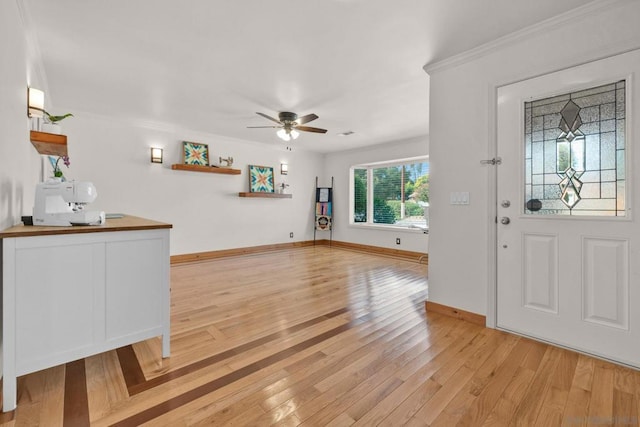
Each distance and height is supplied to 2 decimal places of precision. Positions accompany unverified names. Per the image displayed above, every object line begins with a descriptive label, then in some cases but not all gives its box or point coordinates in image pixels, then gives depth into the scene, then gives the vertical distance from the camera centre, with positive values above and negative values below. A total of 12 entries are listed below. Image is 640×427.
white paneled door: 1.88 +0.05
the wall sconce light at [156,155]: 4.95 +1.02
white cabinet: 1.45 -0.46
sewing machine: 1.70 +0.07
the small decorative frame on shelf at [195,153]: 5.30 +1.14
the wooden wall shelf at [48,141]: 2.32 +0.60
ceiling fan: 4.12 +1.30
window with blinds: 5.95 +0.46
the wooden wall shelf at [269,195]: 6.07 +0.42
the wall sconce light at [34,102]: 2.27 +0.88
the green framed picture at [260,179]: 6.23 +0.77
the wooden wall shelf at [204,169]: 5.14 +0.85
